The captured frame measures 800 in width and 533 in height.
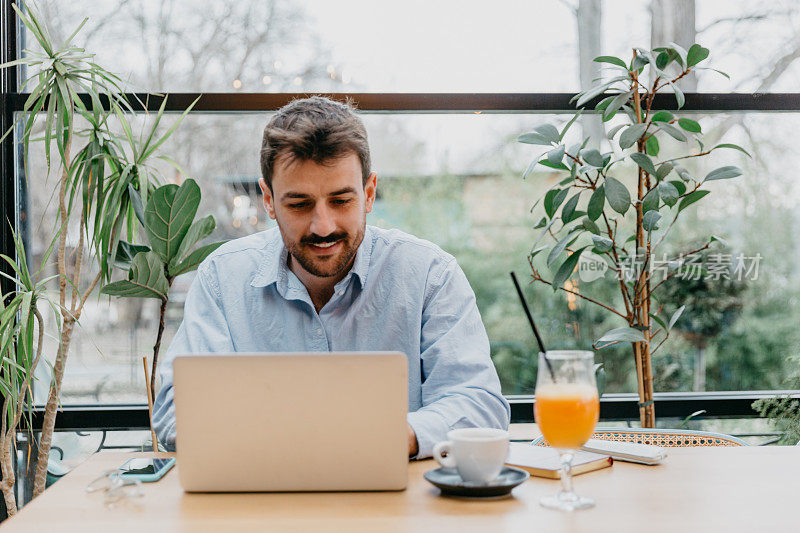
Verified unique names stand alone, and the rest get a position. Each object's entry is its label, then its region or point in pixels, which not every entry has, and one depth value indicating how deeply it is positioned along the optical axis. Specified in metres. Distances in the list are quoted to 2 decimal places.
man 1.74
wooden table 1.02
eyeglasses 1.16
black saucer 1.12
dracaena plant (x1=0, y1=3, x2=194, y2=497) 2.39
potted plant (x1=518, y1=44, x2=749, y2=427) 2.35
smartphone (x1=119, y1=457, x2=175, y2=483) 1.26
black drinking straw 1.20
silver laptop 1.11
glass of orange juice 1.11
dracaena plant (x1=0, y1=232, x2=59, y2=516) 2.33
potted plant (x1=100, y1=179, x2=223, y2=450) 2.29
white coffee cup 1.13
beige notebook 1.25
